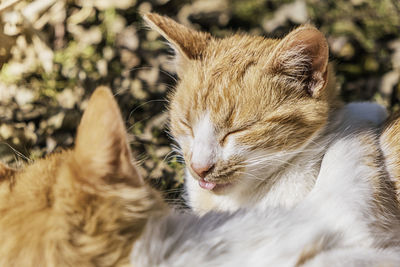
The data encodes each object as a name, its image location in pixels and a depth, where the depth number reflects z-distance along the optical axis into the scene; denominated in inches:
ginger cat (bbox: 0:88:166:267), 26.6
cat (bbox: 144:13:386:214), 30.9
